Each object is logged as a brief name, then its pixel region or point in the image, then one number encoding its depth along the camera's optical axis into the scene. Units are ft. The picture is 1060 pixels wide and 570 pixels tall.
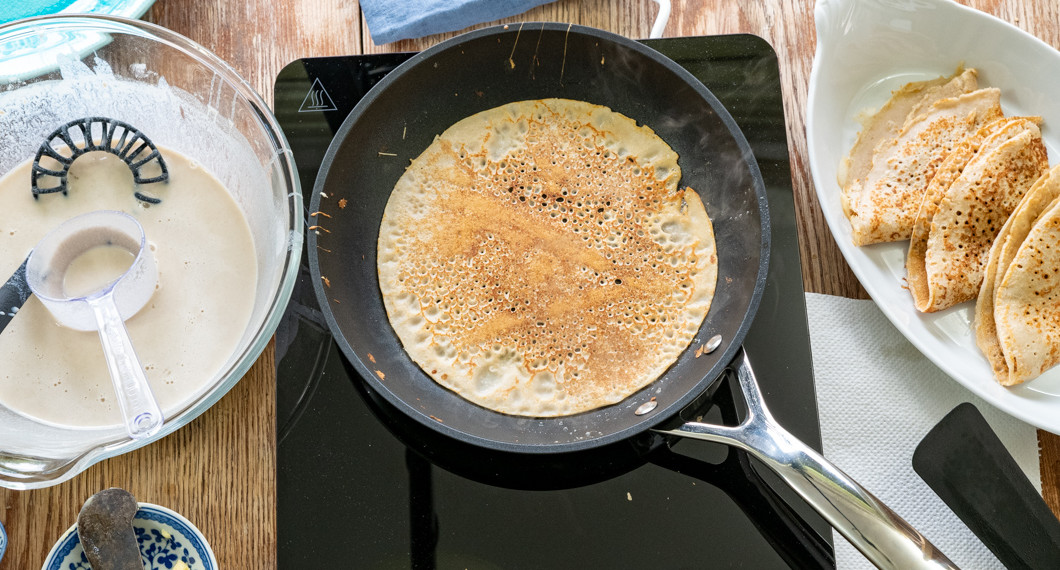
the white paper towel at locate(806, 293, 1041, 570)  3.18
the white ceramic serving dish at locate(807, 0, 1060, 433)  3.27
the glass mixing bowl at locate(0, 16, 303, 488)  3.17
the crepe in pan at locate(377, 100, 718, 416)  3.24
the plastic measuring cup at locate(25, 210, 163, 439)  2.66
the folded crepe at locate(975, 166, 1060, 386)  3.06
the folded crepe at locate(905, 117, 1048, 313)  3.20
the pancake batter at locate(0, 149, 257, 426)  3.01
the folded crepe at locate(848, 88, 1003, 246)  3.30
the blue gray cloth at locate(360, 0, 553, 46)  3.78
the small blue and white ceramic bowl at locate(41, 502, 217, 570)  2.92
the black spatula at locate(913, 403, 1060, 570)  3.05
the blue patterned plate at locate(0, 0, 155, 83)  3.24
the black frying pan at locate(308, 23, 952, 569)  2.91
